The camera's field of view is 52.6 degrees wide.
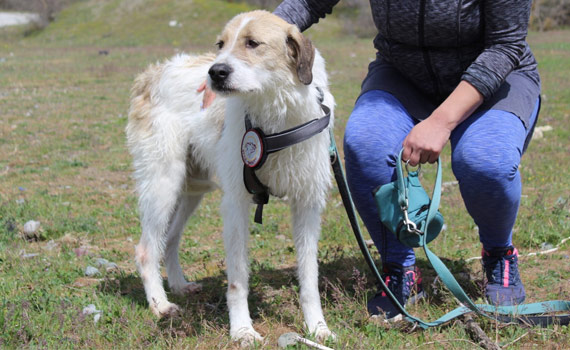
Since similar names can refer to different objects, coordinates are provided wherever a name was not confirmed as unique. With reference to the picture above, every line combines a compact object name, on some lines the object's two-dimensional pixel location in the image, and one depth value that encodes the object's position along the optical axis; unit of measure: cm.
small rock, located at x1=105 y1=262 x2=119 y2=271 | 385
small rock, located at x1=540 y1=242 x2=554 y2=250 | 393
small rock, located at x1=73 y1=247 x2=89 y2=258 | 406
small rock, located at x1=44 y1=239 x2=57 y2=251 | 419
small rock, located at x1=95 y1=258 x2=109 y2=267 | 390
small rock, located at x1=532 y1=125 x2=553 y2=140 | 763
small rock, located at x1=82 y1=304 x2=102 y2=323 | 297
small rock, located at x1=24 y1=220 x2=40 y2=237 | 439
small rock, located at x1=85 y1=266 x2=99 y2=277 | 371
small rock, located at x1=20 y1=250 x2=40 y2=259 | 386
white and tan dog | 267
